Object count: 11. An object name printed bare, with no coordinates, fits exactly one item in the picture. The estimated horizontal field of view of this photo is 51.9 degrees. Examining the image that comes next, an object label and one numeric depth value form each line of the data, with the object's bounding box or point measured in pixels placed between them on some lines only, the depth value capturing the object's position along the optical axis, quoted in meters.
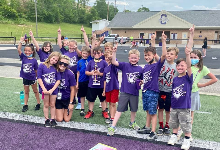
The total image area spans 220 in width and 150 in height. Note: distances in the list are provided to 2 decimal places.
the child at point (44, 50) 5.43
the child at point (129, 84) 4.14
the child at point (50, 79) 4.49
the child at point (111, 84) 4.62
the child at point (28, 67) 5.18
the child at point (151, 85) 3.95
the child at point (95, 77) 4.82
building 38.53
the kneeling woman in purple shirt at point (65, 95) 4.63
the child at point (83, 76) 5.14
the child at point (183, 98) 3.63
